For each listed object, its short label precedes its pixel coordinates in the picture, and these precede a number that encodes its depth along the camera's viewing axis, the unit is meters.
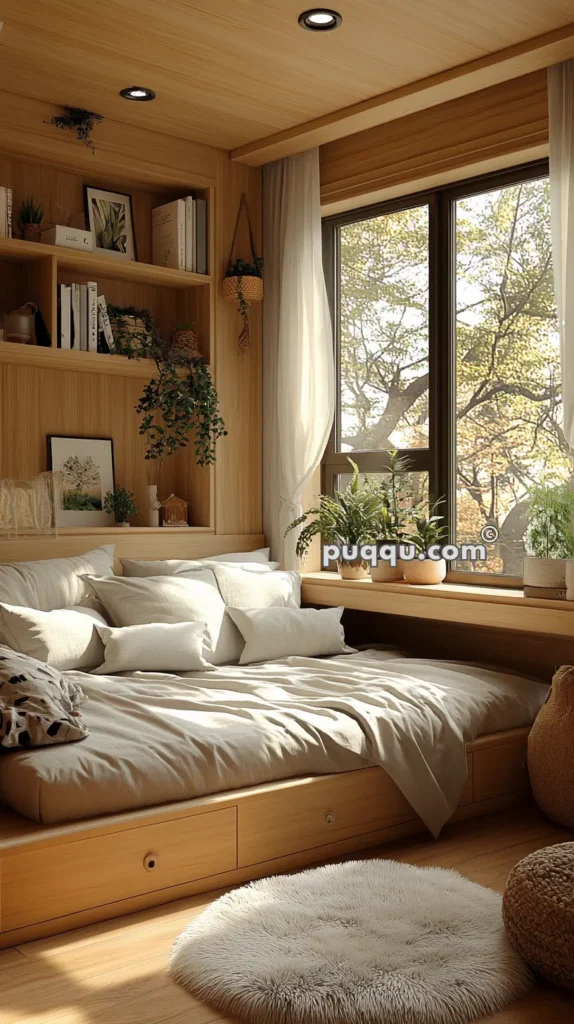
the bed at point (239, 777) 2.54
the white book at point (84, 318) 4.28
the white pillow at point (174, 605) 3.84
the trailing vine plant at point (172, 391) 4.46
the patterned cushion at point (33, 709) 2.67
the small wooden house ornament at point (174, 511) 4.71
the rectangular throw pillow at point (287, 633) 3.98
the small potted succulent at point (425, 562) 4.22
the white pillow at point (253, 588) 4.16
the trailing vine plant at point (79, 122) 4.16
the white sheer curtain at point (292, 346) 4.64
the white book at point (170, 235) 4.60
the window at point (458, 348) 4.08
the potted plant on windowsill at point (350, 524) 4.47
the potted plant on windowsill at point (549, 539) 3.66
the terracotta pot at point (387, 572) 4.34
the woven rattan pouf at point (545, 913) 2.25
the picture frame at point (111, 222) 4.47
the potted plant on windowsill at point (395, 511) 4.35
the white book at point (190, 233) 4.63
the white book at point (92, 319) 4.29
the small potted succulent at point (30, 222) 4.17
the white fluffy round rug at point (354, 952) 2.13
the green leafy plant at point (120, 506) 4.50
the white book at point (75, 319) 4.25
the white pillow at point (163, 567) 4.21
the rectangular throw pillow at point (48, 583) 3.73
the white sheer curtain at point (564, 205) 3.66
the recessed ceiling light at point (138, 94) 4.01
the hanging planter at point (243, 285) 4.69
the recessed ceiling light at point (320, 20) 3.35
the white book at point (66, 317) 4.21
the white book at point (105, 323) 4.37
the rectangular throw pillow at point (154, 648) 3.63
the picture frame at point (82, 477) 4.38
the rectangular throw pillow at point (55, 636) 3.49
